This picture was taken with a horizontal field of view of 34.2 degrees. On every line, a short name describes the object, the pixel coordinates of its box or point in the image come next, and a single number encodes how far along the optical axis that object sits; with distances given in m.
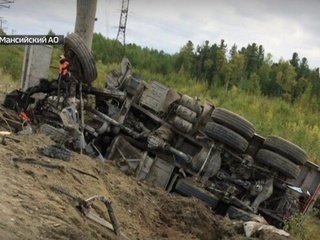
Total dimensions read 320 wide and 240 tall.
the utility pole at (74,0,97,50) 12.46
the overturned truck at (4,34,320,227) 8.19
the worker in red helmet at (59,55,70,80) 8.81
